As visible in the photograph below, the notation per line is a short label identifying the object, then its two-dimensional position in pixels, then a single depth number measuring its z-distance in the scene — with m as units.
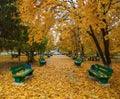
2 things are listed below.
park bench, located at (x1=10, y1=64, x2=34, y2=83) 5.33
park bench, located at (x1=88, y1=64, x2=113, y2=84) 5.34
